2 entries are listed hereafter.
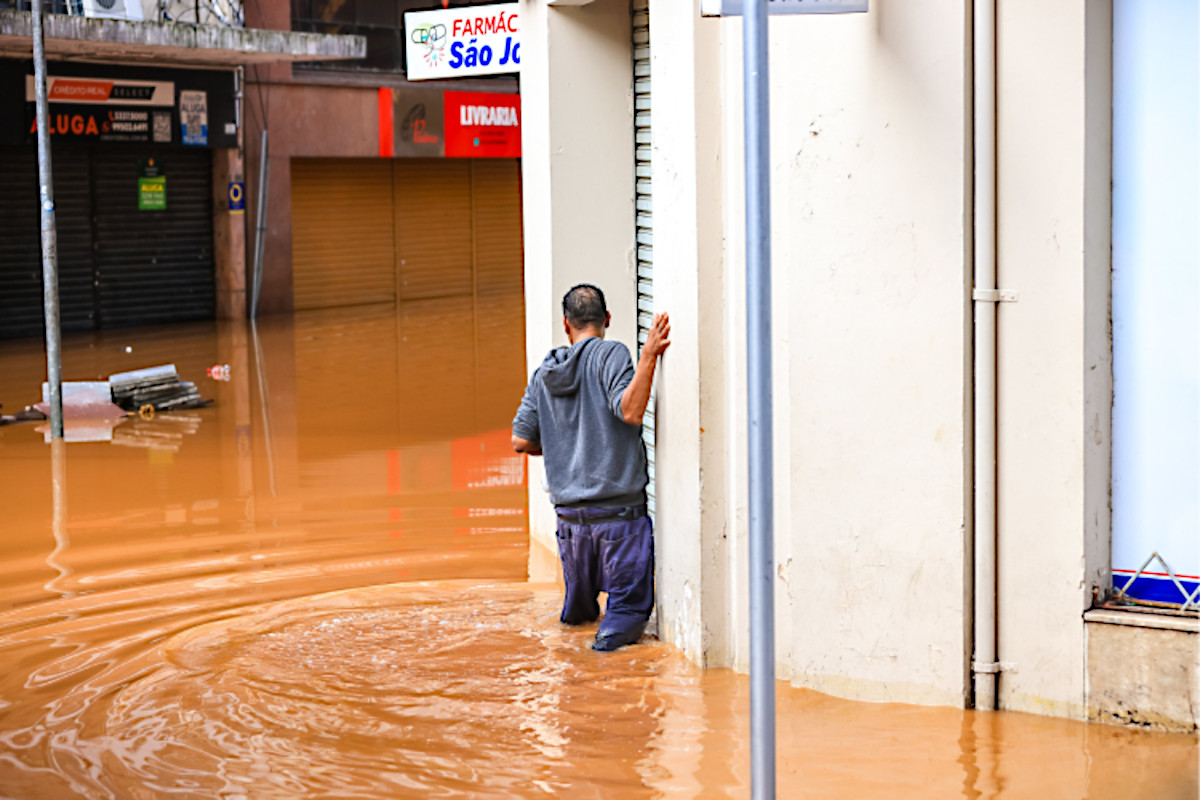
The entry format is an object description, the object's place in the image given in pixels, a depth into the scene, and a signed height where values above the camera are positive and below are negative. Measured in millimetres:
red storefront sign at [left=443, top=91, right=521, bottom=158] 24891 +2444
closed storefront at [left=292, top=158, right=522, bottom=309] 23531 +684
